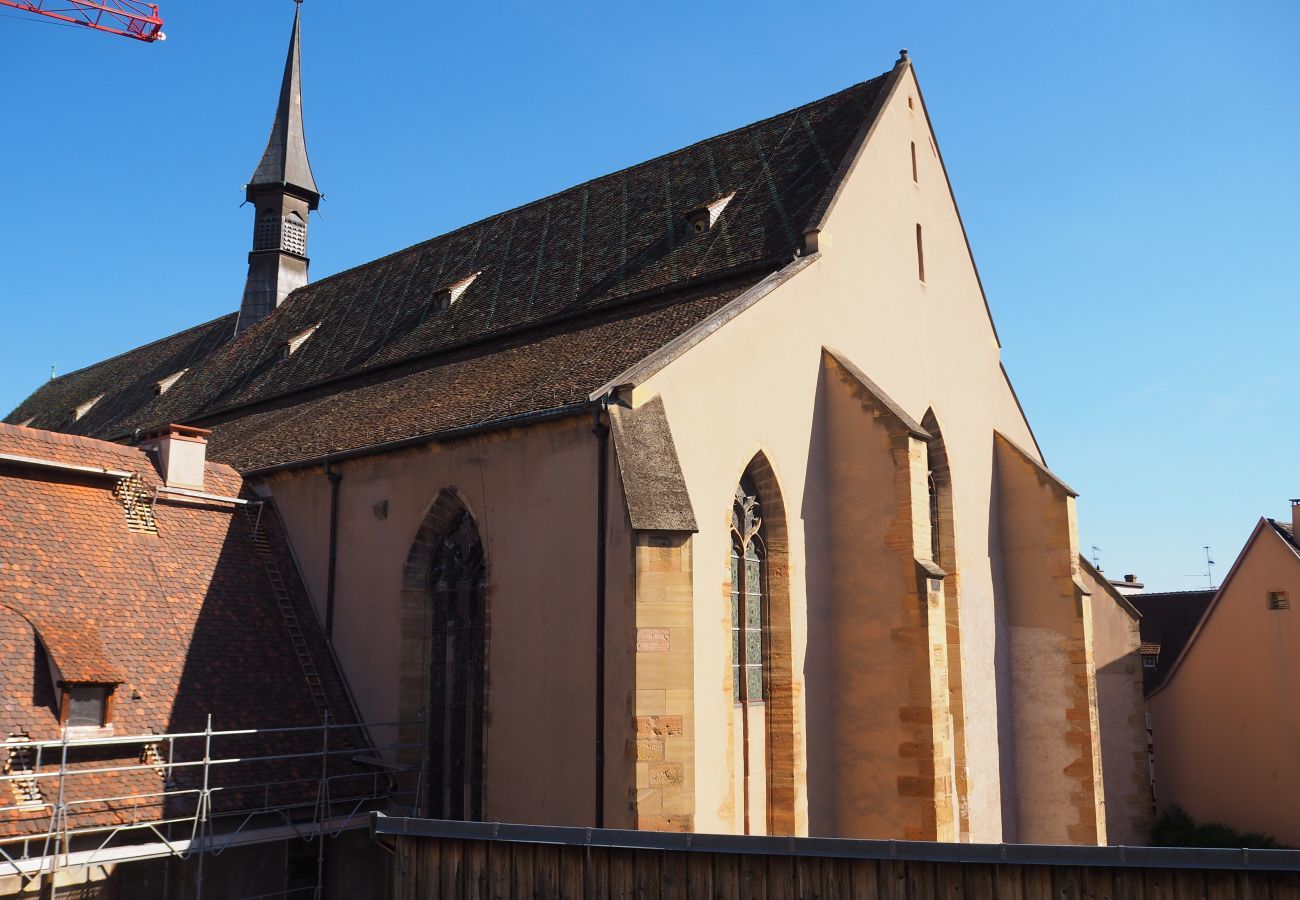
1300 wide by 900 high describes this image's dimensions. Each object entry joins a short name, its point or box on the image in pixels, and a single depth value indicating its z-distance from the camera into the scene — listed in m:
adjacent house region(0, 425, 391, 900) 11.22
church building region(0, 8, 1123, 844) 11.74
